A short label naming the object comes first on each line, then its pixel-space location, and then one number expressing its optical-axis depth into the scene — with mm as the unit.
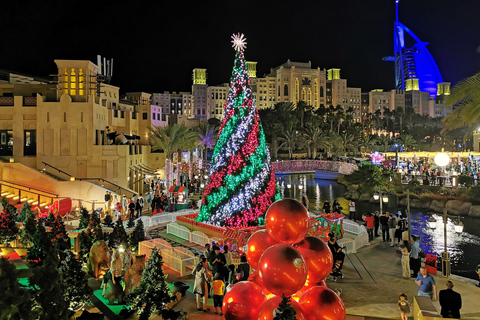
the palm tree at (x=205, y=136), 47781
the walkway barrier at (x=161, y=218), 17850
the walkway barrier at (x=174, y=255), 11160
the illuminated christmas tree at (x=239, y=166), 14703
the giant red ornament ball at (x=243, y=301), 5363
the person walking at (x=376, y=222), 16203
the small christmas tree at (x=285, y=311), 4672
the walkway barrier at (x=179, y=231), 15414
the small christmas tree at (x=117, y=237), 12170
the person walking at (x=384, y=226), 15414
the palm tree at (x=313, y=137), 67419
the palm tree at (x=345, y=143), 70625
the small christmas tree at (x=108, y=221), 15378
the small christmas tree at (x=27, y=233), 12148
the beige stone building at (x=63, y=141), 24875
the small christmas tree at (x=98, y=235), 11369
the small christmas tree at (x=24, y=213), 14920
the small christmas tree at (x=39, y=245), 10383
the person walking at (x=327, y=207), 18859
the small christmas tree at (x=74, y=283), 7586
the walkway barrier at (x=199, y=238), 14047
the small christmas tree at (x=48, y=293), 5602
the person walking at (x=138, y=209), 19984
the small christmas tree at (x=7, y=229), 13031
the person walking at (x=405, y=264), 10852
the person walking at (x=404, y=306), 7684
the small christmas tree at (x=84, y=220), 14312
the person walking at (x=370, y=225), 15670
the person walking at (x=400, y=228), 14445
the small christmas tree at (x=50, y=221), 13367
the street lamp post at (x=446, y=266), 10812
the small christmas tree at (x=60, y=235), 10593
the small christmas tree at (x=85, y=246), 11203
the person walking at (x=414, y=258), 11383
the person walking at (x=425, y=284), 8656
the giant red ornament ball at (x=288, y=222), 5688
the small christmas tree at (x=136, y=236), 11870
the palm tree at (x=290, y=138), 67750
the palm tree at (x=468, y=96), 12078
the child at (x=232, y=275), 8717
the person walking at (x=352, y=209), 20172
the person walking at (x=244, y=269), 8670
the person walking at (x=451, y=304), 7258
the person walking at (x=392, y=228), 14609
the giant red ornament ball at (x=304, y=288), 5643
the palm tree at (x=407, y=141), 73375
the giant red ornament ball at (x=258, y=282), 5728
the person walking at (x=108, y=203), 19984
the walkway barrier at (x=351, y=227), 15327
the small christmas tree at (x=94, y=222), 13336
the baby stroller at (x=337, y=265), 10648
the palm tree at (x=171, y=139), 31281
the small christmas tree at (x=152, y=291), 7371
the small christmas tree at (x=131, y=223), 16362
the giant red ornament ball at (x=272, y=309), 4926
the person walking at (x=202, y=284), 8328
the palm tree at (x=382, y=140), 79512
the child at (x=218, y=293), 8250
